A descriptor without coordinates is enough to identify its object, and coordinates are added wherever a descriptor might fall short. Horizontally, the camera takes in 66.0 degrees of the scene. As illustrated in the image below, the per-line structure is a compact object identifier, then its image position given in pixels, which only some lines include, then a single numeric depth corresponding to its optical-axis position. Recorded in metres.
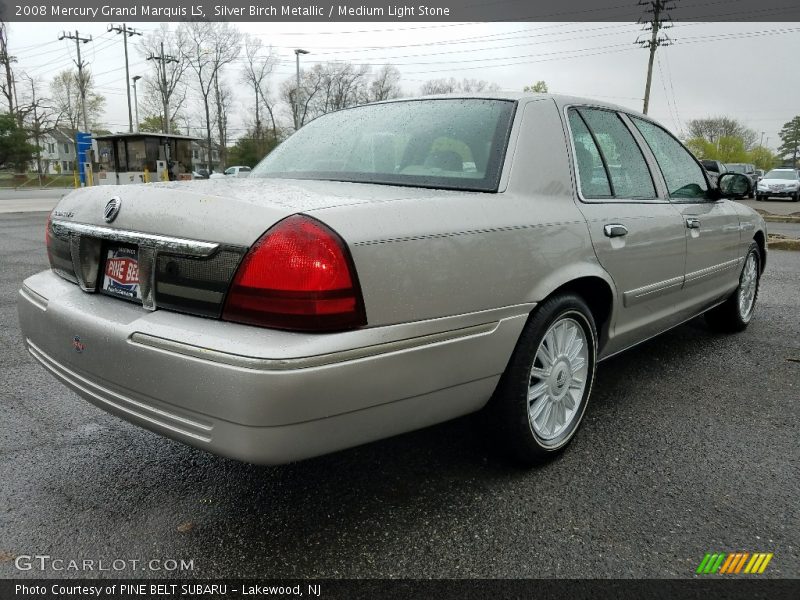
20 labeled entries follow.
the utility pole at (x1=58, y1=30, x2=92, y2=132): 45.00
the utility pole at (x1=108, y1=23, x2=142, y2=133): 44.28
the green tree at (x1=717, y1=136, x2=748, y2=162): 76.62
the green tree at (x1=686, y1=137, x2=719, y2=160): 73.37
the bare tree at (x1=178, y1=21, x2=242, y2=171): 54.72
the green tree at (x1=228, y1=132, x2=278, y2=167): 56.19
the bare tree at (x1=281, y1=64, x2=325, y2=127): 59.62
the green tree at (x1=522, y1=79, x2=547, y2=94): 53.07
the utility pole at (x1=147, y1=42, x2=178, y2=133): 48.78
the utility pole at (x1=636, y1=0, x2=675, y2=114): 32.22
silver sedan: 1.78
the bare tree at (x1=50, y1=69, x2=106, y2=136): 65.50
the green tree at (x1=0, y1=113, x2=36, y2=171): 47.91
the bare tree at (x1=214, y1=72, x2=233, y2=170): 60.95
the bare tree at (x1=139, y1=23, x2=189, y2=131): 52.16
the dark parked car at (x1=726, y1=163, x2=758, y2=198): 32.30
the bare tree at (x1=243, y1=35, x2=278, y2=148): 61.31
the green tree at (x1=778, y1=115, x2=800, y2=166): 96.50
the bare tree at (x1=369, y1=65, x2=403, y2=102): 60.12
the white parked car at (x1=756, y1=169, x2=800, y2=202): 26.64
